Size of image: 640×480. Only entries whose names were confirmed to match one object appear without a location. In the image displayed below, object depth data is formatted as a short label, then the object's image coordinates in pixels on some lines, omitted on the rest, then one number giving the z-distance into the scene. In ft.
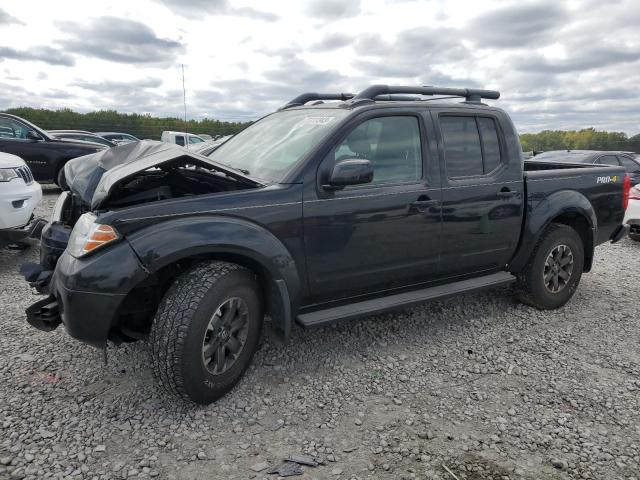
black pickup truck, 8.93
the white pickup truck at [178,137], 72.05
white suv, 16.72
